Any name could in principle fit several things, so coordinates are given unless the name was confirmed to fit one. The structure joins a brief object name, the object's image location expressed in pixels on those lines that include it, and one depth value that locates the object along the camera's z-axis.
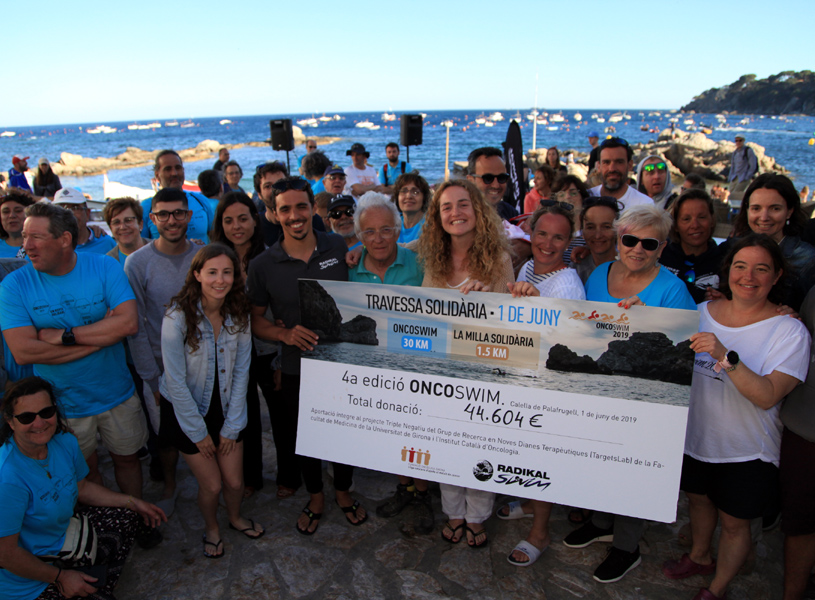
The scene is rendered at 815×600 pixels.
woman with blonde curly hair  2.95
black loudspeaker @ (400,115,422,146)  12.69
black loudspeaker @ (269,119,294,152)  12.79
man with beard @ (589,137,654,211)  4.64
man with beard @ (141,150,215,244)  4.87
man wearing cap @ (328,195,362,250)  4.05
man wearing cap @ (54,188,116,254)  4.11
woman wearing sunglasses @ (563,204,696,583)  2.60
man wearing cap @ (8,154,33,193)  13.33
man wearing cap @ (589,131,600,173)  10.82
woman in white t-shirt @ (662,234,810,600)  2.33
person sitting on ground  2.46
